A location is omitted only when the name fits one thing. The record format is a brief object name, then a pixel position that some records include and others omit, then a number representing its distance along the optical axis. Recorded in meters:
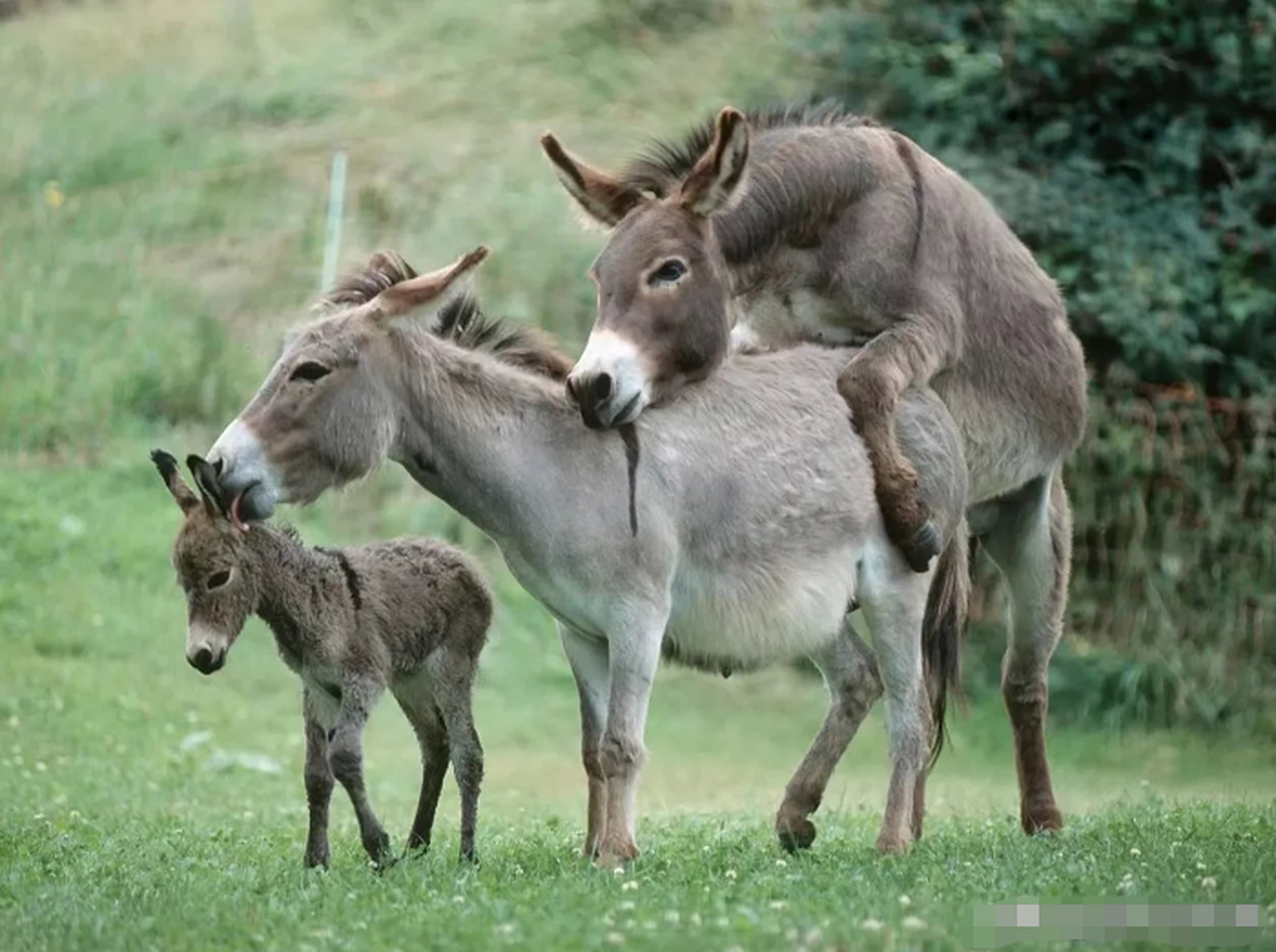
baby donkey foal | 15.37
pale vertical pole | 36.03
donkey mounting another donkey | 16.12
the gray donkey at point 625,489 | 15.15
